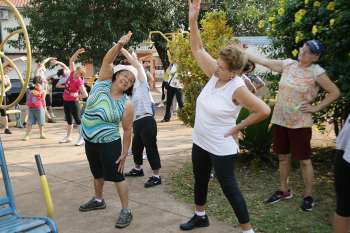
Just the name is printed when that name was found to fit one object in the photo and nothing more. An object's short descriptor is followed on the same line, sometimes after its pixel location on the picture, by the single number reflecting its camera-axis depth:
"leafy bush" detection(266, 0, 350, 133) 4.82
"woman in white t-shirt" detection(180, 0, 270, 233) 3.64
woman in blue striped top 4.29
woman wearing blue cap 4.41
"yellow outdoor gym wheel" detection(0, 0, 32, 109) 3.99
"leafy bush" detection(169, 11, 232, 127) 6.12
